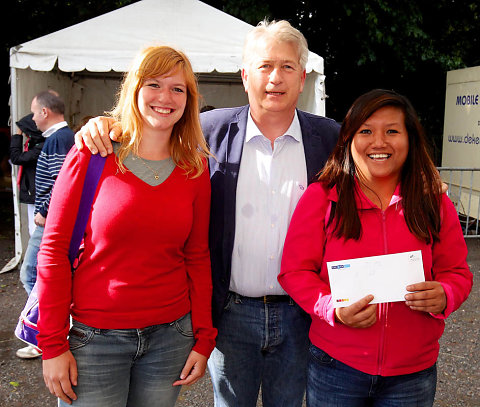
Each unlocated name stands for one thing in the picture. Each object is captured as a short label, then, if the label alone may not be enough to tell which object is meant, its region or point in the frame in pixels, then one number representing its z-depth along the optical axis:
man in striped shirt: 3.87
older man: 2.06
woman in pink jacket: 1.73
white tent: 5.77
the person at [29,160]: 4.80
